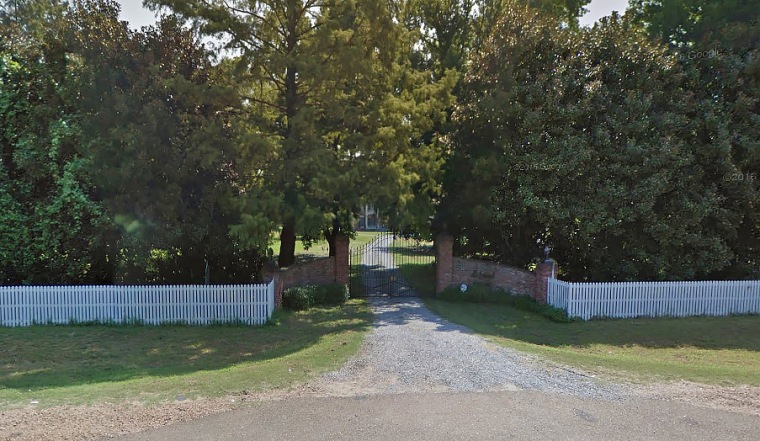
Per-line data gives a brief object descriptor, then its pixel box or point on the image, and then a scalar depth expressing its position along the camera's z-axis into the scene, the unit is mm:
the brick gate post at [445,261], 13977
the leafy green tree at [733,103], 11719
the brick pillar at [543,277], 12516
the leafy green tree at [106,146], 9438
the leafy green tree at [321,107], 9797
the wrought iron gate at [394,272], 15031
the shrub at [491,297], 12510
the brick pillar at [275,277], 11531
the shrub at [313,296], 12156
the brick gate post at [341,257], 13578
